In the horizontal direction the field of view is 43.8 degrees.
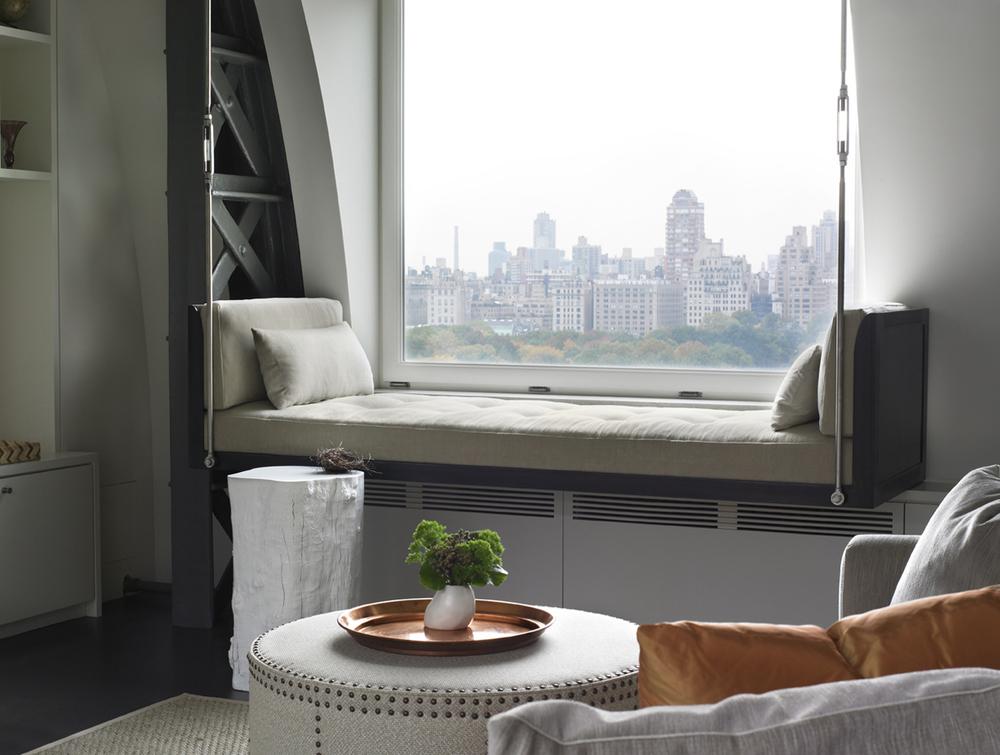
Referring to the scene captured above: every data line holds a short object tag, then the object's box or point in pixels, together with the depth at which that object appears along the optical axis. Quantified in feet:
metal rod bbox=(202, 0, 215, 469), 14.12
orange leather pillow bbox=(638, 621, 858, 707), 4.43
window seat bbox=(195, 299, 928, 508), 12.46
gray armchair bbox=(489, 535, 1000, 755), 3.60
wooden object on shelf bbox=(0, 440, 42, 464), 15.31
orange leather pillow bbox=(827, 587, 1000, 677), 4.64
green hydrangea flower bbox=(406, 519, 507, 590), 9.32
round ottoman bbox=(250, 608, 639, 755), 8.16
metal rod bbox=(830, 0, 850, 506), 11.52
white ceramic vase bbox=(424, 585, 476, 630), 9.46
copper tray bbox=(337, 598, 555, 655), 8.97
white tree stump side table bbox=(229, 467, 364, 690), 13.17
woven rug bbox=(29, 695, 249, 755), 11.51
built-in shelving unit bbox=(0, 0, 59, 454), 16.38
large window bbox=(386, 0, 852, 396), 15.98
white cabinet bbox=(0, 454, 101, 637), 15.21
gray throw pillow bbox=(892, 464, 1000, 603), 6.81
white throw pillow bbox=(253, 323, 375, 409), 15.60
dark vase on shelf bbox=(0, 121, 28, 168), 16.07
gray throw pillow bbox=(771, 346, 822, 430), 13.08
